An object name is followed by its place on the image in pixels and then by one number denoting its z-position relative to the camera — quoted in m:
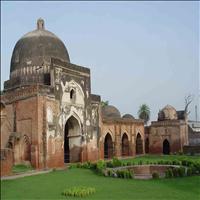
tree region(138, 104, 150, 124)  52.73
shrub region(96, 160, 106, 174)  15.18
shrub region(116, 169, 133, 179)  13.50
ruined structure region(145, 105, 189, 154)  30.61
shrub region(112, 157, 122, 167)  17.24
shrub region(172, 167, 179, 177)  13.55
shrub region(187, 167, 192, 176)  13.89
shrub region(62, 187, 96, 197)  9.55
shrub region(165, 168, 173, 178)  13.34
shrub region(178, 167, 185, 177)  13.60
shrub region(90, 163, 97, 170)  17.08
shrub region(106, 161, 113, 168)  17.18
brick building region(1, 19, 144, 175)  17.70
